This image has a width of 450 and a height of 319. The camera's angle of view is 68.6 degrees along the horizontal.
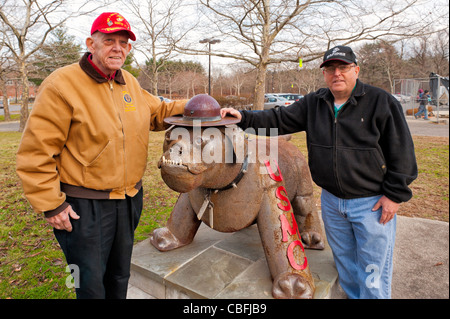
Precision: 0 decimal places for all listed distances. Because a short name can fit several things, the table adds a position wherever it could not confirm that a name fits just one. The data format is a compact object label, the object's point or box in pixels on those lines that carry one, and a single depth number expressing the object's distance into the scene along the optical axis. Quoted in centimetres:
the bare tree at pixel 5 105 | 2192
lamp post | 1179
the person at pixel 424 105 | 1791
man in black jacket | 225
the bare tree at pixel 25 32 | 1284
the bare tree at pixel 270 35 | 1002
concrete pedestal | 252
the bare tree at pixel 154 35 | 1292
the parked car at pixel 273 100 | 2442
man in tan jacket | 188
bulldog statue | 211
